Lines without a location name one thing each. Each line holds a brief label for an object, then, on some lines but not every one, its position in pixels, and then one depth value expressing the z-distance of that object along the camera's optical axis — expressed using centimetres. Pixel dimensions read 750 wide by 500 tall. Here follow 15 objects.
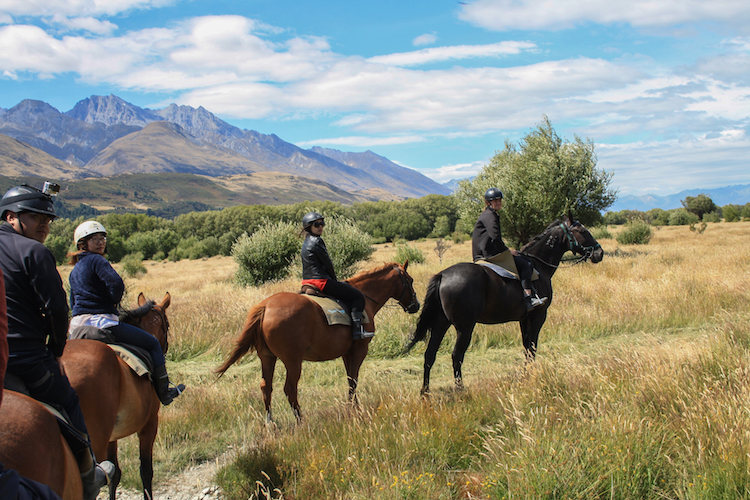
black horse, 684
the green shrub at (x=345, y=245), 1991
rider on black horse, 714
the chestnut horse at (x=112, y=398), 345
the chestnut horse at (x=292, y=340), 575
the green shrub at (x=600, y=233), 3762
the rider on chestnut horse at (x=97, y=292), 430
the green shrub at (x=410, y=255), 2539
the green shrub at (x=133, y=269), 3844
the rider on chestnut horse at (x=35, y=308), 279
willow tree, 2512
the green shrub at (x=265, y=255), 2194
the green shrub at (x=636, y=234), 3162
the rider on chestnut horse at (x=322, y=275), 627
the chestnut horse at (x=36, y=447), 209
